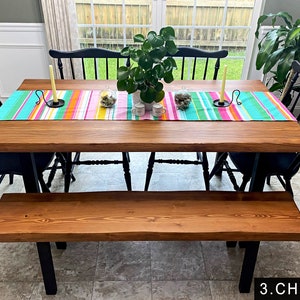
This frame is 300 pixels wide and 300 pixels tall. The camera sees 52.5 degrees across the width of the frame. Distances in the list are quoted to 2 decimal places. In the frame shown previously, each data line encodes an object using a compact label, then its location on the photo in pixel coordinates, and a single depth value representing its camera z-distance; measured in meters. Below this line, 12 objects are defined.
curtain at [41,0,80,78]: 2.83
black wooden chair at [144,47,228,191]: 2.11
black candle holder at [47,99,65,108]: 1.68
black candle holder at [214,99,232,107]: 1.71
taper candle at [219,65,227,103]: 1.63
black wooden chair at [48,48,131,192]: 2.07
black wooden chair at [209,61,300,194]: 1.78
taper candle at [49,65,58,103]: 1.63
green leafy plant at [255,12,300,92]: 2.48
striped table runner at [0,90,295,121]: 1.59
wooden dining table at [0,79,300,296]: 1.39
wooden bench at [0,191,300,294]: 1.33
